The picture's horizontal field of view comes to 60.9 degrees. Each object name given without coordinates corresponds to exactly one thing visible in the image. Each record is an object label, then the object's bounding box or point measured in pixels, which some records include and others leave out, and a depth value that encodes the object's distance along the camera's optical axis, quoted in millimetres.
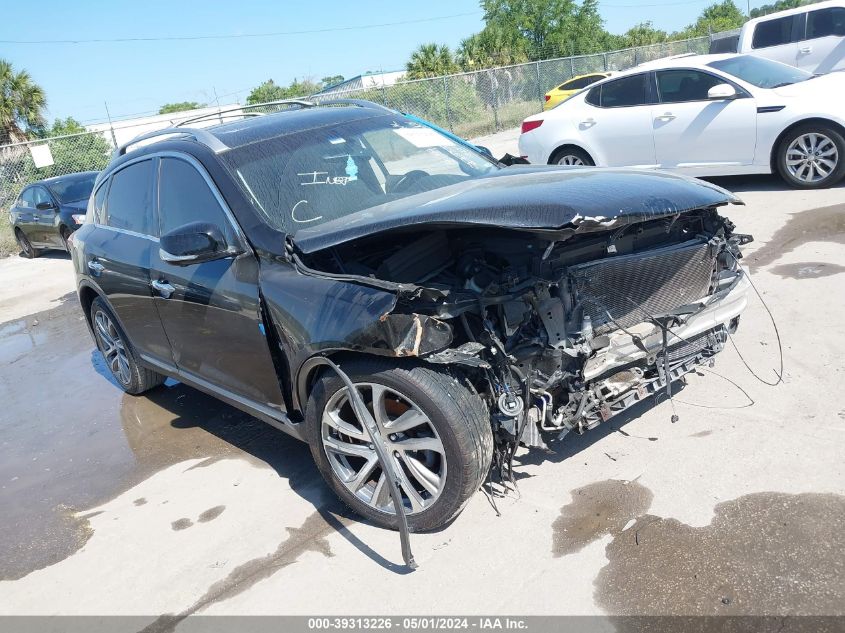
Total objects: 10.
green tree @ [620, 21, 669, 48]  56406
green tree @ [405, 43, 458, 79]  35906
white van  13297
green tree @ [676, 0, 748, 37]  60550
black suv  3078
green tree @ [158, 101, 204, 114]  80875
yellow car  19172
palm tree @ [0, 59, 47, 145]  28156
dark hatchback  12680
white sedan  8148
